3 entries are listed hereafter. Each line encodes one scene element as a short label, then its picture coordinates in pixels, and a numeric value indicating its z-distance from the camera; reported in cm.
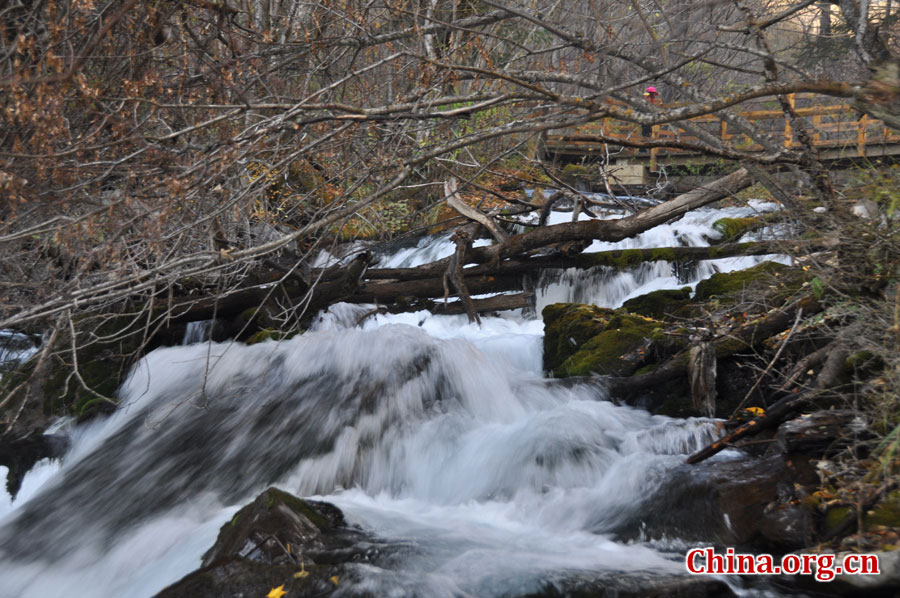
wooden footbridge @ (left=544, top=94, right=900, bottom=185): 1130
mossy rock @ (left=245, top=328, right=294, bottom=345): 763
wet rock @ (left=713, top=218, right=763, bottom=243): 950
